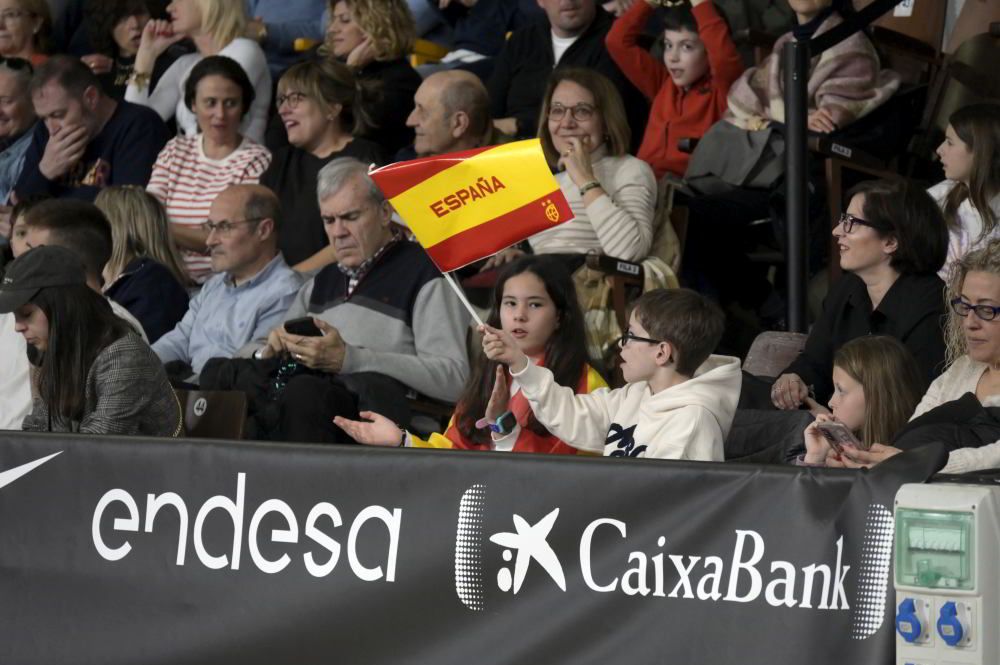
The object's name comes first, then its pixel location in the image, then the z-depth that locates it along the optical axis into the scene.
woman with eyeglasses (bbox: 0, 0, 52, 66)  19.50
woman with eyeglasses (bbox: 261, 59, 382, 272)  15.30
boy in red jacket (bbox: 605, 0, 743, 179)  14.71
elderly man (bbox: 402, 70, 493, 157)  14.49
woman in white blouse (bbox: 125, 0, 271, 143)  17.37
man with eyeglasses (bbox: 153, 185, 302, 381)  13.75
